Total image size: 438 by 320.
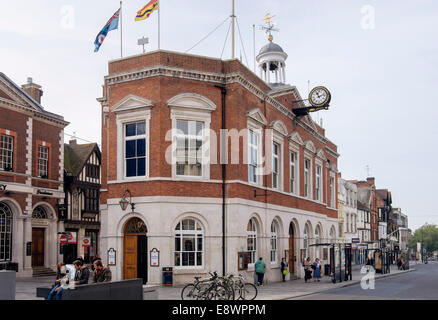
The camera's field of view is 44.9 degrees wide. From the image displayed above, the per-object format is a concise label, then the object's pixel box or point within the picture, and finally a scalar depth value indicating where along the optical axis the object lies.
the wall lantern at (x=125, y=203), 24.09
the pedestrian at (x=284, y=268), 29.42
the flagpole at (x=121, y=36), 26.35
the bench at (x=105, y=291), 13.00
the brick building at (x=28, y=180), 32.75
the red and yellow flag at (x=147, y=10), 24.47
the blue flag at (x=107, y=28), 25.33
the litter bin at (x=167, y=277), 23.05
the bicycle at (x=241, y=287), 18.21
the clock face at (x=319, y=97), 33.06
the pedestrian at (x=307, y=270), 30.39
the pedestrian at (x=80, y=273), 15.25
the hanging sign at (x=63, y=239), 33.21
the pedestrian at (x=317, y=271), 30.34
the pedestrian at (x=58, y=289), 14.34
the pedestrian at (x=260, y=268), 25.48
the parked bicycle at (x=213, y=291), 17.55
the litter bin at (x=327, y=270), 35.56
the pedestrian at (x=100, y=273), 15.34
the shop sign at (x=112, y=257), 24.38
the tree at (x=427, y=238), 162.49
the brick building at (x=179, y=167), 23.89
